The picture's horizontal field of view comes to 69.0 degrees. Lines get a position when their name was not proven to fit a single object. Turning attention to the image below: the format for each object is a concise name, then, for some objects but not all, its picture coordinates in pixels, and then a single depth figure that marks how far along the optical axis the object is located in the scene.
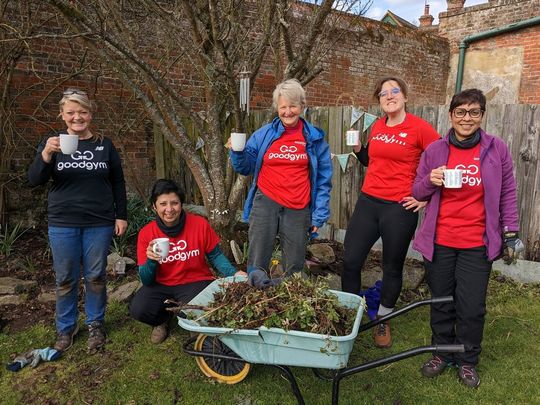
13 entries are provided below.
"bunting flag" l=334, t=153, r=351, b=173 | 4.89
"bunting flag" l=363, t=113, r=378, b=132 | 4.61
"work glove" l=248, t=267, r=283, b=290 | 2.20
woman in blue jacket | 2.78
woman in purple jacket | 2.32
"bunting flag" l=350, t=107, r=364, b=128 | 4.72
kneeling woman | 2.75
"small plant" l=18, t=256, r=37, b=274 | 4.06
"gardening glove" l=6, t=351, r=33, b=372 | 2.69
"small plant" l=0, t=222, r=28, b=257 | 4.38
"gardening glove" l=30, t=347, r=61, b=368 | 2.75
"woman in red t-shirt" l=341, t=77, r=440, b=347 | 2.67
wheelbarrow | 1.81
